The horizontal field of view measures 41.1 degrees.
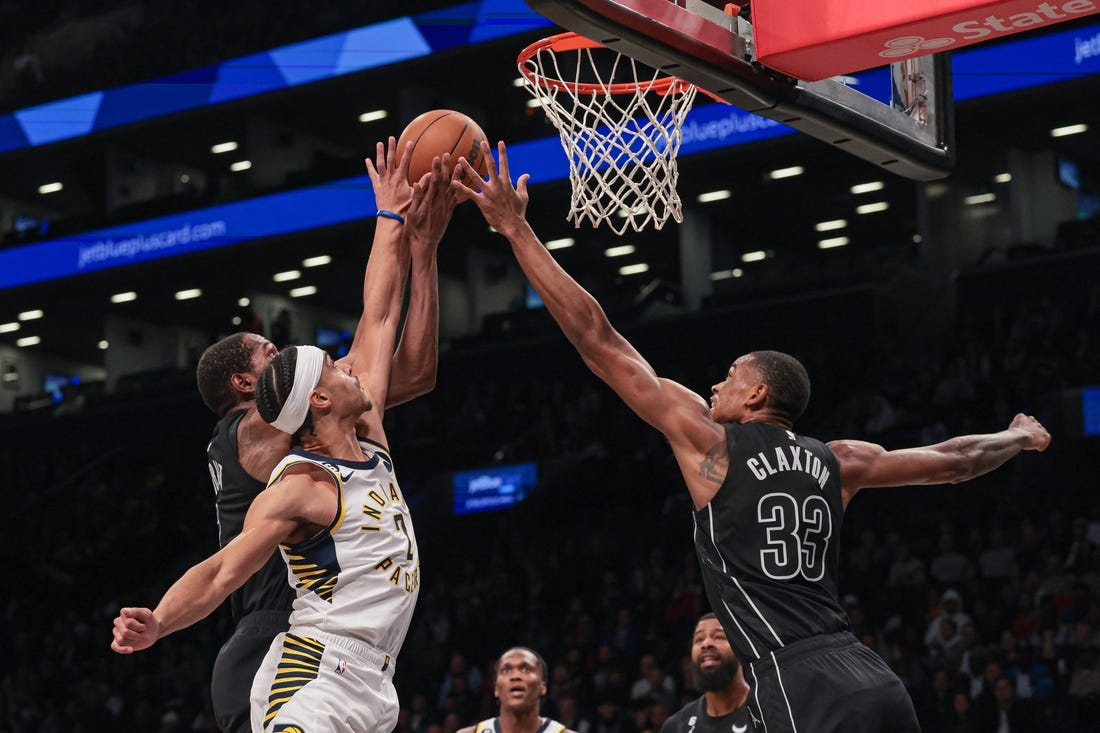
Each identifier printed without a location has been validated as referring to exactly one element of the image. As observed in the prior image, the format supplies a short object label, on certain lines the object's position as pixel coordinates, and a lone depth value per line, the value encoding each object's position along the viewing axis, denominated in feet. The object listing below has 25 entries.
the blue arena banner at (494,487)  62.13
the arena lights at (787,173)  76.74
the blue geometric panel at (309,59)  79.87
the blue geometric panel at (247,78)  81.46
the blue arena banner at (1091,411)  51.47
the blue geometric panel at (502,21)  73.41
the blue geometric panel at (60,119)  87.15
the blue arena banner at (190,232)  77.92
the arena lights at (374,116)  87.21
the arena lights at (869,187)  80.53
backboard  14.26
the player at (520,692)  22.75
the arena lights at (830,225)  86.74
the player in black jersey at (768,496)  14.71
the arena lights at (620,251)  87.45
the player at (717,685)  21.22
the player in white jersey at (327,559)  13.34
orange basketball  17.58
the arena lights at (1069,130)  70.69
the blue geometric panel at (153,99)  83.51
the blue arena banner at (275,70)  75.77
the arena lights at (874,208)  83.71
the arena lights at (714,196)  78.84
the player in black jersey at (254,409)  15.12
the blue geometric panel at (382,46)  77.61
